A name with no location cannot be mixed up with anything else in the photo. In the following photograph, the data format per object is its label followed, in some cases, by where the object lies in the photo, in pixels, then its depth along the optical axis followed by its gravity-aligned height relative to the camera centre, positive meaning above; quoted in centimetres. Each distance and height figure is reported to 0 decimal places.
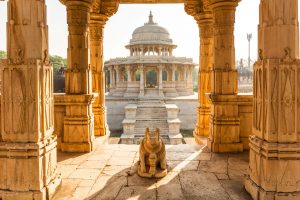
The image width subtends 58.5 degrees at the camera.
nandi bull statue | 495 -118
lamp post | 4234 +859
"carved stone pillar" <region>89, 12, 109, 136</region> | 901 +84
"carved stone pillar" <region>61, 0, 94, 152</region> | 696 +19
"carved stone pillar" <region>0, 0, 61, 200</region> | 391 -15
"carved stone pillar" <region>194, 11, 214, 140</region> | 913 +75
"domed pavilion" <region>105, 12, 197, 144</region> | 2290 +37
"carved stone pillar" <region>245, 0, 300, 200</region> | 382 -15
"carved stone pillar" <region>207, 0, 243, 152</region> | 680 +17
